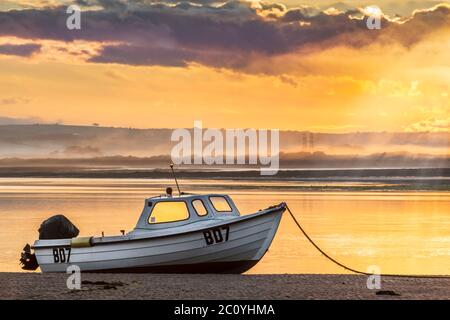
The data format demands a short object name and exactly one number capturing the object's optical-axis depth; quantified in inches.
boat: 1130.7
